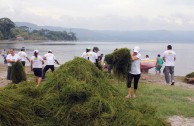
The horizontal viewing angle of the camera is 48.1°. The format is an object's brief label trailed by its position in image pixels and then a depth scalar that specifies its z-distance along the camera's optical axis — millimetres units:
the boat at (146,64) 16296
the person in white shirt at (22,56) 12062
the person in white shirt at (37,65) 9323
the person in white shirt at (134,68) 6870
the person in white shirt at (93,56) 9479
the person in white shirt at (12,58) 9634
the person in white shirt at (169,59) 9851
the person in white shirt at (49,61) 10017
